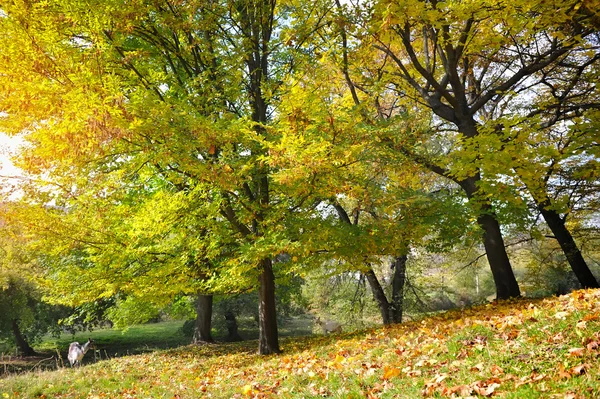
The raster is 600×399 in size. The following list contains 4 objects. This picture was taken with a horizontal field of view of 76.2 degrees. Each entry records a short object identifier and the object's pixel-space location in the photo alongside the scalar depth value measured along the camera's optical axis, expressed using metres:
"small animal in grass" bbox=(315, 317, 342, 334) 16.80
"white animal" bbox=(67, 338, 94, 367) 12.16
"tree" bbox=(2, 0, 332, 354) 5.15
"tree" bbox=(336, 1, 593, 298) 6.99
